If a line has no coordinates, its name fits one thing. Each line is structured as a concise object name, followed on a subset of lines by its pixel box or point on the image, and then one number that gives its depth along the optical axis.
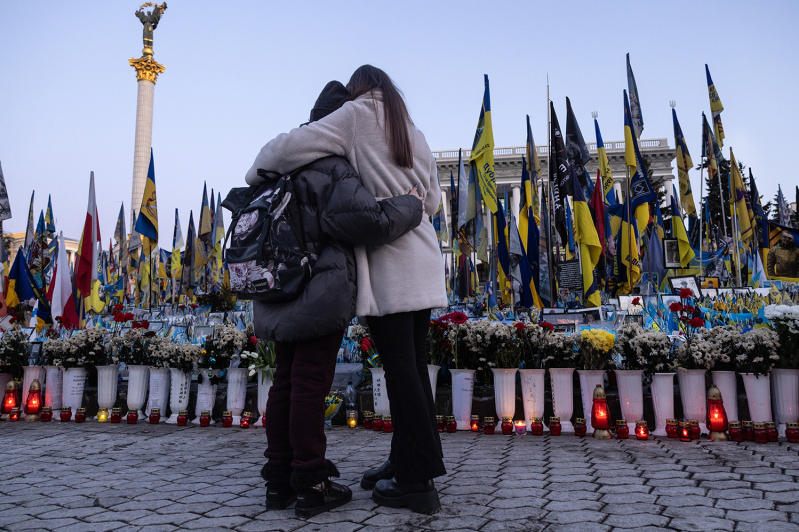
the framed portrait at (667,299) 7.64
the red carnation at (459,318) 4.31
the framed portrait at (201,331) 7.60
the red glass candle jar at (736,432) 3.56
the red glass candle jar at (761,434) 3.52
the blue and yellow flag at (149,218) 11.92
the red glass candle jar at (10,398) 5.13
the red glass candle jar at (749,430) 3.57
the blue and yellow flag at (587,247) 8.20
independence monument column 33.94
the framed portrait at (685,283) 8.85
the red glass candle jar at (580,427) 3.95
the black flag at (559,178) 8.77
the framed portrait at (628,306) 7.09
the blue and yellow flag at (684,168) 12.87
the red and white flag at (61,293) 7.68
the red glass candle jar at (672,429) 3.73
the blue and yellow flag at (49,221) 15.06
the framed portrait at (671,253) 11.23
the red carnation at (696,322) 4.02
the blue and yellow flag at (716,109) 12.62
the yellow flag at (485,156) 8.92
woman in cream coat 2.10
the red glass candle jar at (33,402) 5.06
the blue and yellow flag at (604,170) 11.38
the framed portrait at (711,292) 8.37
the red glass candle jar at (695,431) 3.66
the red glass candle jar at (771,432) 3.54
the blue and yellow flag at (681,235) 11.54
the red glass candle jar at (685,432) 3.66
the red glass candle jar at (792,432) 3.49
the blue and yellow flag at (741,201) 13.28
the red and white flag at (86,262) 7.92
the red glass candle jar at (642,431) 3.72
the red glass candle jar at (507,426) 4.12
